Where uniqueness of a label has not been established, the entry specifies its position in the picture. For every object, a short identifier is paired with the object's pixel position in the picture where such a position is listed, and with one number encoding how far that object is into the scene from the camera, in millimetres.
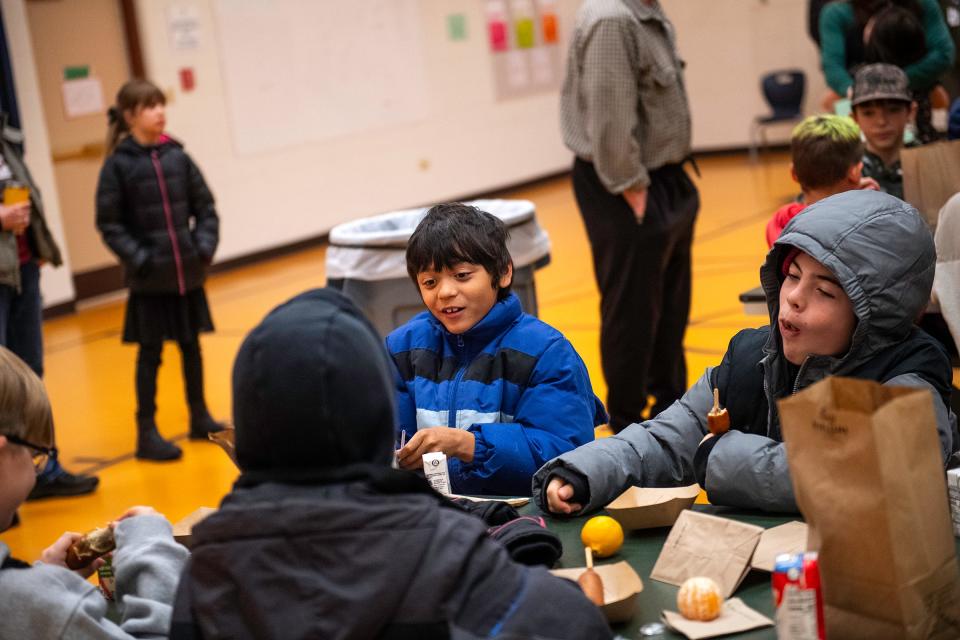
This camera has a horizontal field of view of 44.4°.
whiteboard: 10234
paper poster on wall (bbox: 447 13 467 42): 12172
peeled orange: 1650
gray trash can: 4254
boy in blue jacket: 2617
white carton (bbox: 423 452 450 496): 2344
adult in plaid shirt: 4570
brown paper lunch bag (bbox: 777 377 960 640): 1450
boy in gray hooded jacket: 2049
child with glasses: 1699
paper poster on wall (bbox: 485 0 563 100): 12781
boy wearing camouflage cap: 4477
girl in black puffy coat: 5566
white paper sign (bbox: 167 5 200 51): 9703
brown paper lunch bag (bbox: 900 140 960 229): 3643
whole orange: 1926
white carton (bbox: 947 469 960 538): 1857
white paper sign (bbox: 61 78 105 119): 9289
